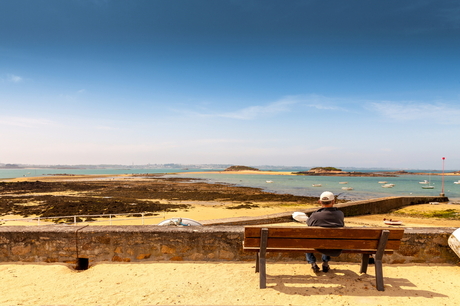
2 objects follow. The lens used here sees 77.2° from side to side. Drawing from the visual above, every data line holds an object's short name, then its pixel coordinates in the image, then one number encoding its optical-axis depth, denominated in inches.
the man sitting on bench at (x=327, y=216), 148.6
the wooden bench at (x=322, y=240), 141.1
